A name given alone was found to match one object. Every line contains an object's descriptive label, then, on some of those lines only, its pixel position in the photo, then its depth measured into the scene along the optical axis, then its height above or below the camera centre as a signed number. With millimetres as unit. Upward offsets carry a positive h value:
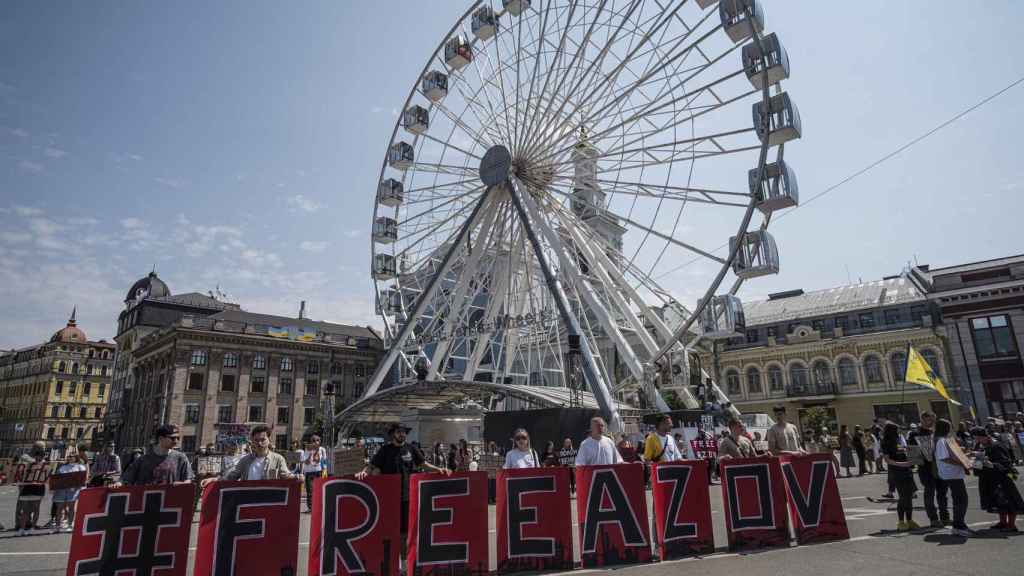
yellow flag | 25359 +2173
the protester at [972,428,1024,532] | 9211 -890
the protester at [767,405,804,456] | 10109 -110
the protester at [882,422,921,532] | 9516 -820
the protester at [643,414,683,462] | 10945 -116
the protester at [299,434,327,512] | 16319 -377
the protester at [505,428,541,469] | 8891 -195
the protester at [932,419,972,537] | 8898 -655
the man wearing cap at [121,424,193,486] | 7633 -151
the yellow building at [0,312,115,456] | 94250 +9922
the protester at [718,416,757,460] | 9883 -174
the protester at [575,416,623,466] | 8648 -156
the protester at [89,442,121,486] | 14586 -199
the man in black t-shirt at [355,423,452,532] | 7801 -173
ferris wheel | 19750 +9292
